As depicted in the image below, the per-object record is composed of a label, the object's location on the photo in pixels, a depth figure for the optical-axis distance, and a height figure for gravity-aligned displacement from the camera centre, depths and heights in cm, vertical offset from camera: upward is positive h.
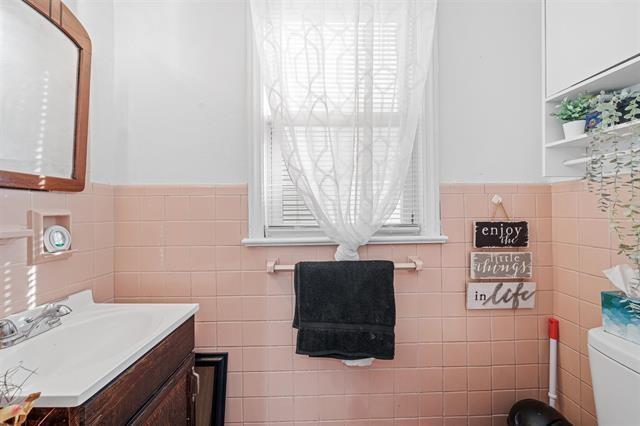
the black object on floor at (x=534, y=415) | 115 -73
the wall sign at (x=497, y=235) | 142 -8
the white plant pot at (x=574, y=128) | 115 +32
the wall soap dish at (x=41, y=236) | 99 -6
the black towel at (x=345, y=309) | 127 -37
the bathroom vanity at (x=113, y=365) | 66 -38
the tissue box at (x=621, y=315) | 95 -31
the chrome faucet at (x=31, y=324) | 87 -31
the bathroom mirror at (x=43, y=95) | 90 +38
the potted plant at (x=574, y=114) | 115 +37
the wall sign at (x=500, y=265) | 142 -22
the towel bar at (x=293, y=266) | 133 -21
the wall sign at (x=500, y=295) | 142 -35
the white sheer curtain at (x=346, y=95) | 127 +48
